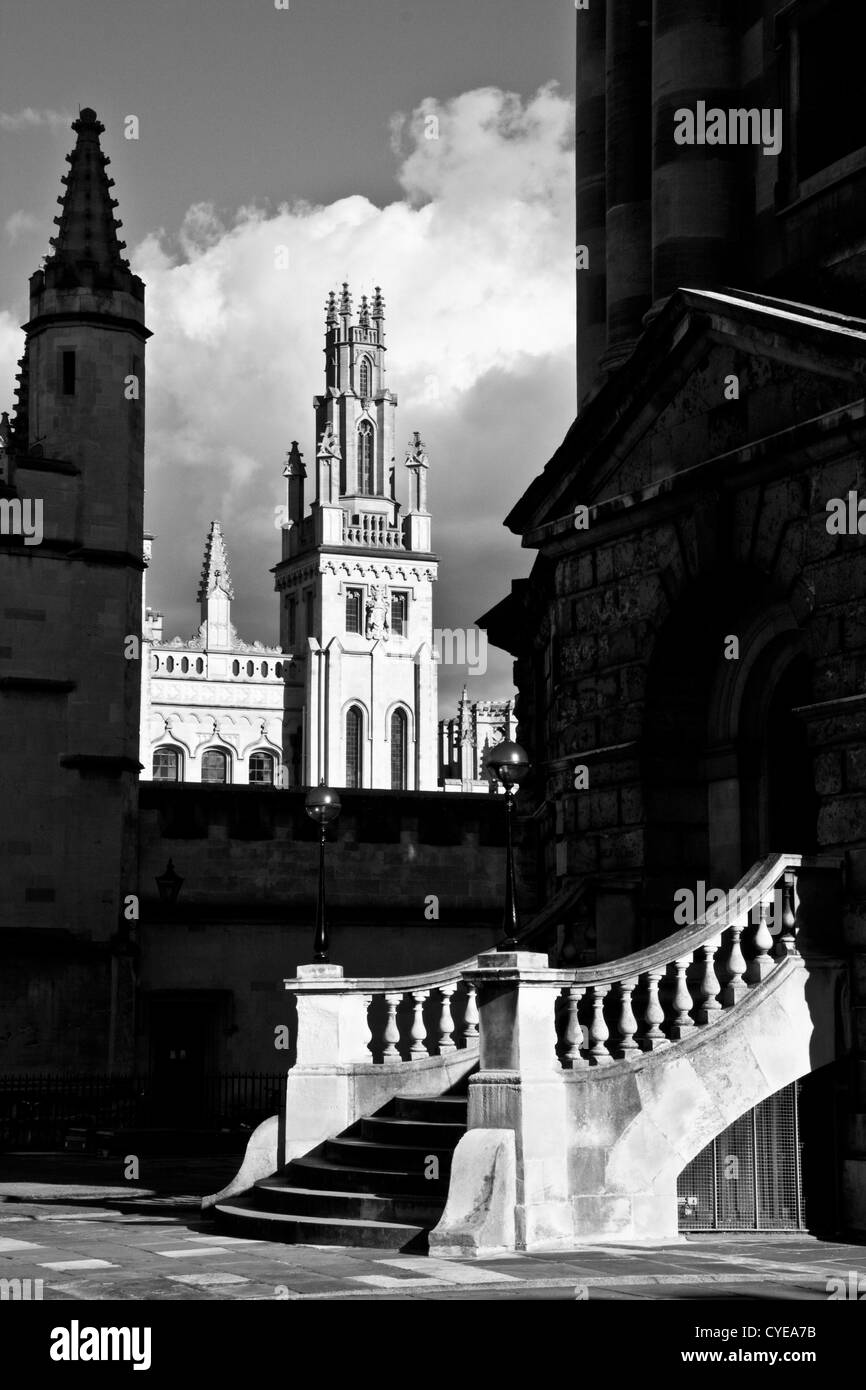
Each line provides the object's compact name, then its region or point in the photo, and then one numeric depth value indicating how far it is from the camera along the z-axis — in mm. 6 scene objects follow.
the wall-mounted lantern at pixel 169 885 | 35156
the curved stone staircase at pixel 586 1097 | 15242
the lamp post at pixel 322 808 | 19750
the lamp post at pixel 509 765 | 17188
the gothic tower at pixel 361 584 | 126250
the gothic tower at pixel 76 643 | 35000
